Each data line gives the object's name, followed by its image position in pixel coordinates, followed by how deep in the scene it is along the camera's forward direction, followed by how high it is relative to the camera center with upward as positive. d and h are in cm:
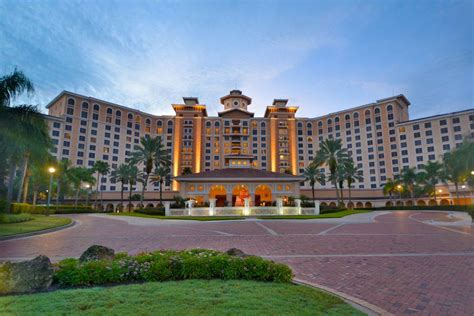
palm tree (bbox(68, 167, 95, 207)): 6544 +506
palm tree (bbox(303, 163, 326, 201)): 7675 +660
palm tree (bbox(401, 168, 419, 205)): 7919 +553
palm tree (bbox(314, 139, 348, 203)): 5566 +902
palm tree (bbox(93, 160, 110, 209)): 7281 +786
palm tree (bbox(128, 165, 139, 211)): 6788 +584
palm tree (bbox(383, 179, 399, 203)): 8244 +329
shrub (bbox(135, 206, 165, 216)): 4597 -240
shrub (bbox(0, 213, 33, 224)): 2234 -190
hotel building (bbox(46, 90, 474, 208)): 8994 +2284
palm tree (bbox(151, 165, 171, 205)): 6475 +563
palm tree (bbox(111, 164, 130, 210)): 6744 +604
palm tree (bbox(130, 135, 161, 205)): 5722 +937
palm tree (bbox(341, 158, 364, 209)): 7219 +710
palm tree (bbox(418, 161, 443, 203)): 7238 +616
